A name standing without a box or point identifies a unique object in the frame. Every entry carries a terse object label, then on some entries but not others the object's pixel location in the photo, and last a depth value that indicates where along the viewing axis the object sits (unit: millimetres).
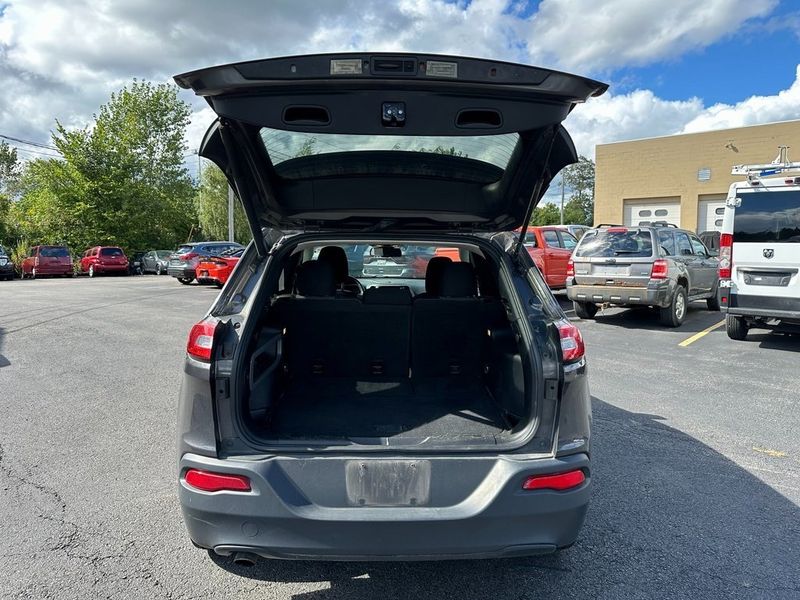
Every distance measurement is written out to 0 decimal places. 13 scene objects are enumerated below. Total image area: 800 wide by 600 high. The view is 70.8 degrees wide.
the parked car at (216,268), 17578
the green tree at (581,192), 70750
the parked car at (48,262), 27891
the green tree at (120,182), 33688
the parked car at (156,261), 30969
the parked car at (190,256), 19859
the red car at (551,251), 11984
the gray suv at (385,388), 2121
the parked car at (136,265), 32812
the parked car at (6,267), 26594
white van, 7586
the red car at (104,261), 29312
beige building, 24000
